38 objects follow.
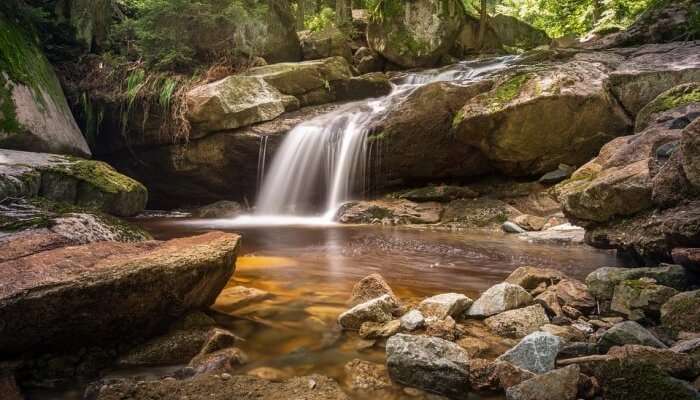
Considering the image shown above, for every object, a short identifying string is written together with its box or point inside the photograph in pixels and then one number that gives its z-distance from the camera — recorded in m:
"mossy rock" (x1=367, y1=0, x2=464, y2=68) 15.80
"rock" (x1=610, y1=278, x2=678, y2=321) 3.21
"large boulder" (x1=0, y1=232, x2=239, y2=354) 2.42
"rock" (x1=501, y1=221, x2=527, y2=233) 8.65
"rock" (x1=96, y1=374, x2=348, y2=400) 2.24
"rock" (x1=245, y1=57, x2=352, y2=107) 12.73
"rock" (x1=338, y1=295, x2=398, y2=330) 3.40
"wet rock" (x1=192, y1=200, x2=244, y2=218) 12.20
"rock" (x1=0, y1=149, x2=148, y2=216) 6.16
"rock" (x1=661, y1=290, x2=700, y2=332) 2.83
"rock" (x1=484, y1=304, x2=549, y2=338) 3.19
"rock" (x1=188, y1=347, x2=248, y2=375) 2.62
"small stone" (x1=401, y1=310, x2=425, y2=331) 3.23
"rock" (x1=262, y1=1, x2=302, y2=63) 14.65
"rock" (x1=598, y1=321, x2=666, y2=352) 2.59
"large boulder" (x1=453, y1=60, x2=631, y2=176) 9.22
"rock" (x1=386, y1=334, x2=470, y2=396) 2.45
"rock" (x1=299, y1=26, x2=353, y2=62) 15.65
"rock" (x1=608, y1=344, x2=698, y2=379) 2.16
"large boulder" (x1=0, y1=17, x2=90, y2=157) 7.73
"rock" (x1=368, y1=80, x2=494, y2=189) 10.43
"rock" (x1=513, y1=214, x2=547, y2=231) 8.70
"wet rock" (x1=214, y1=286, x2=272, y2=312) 3.83
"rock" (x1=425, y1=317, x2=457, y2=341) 3.12
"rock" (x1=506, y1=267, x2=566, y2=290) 4.09
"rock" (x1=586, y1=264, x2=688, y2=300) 3.39
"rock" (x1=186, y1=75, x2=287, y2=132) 11.41
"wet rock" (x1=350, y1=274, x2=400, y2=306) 3.93
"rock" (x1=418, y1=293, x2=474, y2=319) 3.42
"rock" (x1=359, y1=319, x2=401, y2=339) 3.20
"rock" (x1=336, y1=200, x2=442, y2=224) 10.01
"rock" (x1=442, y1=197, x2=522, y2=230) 9.45
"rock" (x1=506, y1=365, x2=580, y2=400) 2.14
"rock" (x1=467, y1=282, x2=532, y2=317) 3.51
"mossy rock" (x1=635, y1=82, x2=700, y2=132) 6.62
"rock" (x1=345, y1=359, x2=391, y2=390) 2.55
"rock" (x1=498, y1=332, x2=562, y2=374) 2.50
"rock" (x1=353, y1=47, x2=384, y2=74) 16.17
